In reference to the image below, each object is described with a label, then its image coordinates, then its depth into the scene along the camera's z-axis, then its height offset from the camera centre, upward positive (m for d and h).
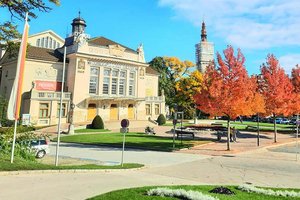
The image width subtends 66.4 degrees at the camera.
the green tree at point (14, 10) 11.68 +5.30
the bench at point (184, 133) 25.05 -1.55
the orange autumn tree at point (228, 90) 18.49 +2.48
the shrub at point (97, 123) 34.58 -1.21
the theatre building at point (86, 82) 35.69 +5.56
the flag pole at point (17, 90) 10.63 +1.04
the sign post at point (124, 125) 12.79 -0.49
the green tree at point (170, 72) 52.98 +10.80
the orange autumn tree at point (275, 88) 24.49 +3.62
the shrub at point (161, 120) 42.67 -0.44
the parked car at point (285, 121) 59.91 +0.36
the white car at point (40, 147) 15.49 -2.35
